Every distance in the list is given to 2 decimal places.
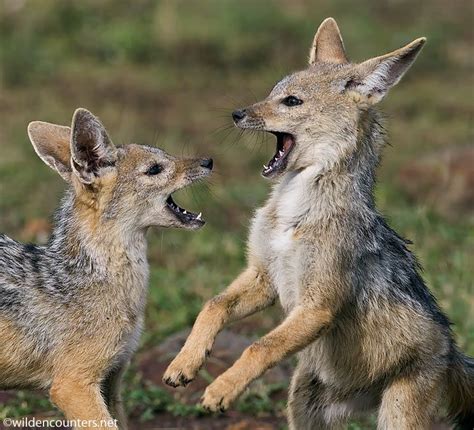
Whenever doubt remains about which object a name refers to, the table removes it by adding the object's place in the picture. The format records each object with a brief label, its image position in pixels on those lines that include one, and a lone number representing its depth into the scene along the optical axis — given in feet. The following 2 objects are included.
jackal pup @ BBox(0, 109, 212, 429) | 44.78
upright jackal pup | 46.96
